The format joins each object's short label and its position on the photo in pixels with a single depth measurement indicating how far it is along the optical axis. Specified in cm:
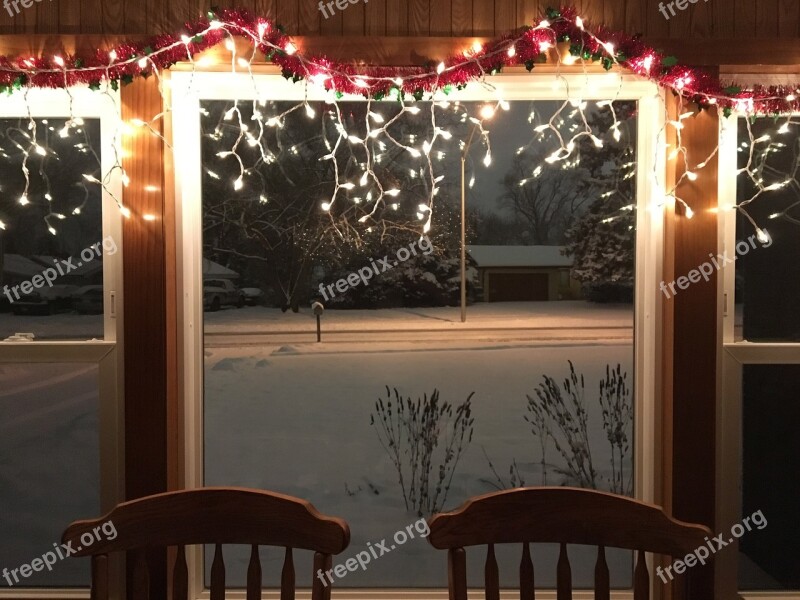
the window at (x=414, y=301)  215
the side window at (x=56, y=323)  204
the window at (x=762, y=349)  205
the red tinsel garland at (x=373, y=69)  181
